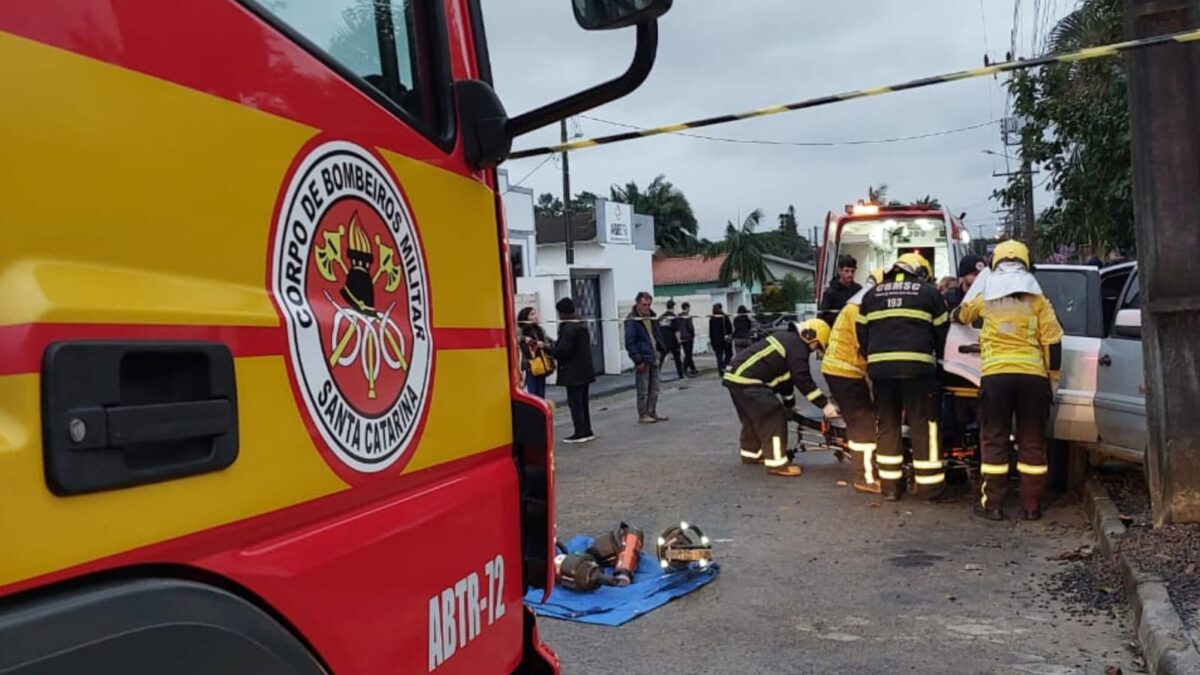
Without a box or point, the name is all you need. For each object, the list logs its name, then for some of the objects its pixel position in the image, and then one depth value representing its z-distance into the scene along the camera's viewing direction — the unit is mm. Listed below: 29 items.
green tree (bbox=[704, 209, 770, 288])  44625
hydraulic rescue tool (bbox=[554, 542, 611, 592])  5395
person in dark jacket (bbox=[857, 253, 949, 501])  7230
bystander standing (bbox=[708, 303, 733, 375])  21159
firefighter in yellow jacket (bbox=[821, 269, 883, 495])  7828
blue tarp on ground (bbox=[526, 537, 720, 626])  5172
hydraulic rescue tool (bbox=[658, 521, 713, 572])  5625
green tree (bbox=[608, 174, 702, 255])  56688
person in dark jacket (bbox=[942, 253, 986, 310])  8633
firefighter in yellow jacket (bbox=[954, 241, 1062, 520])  6609
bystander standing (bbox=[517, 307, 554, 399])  11672
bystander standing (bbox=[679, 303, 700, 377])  21641
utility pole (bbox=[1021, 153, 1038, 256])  12727
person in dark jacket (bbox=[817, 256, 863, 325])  11328
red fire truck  1116
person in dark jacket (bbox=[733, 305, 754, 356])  19125
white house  22234
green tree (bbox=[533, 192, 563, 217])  60047
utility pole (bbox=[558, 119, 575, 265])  23328
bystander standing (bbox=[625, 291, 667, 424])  13070
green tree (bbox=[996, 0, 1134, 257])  10062
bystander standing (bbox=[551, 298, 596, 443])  11641
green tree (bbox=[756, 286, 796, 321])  30953
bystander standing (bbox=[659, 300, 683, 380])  20828
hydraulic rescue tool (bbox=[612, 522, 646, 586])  5578
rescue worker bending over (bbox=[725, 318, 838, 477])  8594
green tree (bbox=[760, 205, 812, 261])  62003
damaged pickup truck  6477
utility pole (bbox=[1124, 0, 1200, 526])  5449
